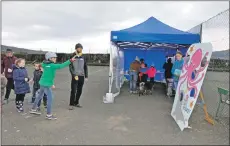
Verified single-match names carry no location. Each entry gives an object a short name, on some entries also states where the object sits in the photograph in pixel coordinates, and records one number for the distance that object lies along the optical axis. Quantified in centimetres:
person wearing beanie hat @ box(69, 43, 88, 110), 447
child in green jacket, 381
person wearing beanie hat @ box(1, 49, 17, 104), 479
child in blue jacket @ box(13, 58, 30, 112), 410
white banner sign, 338
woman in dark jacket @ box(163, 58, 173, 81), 694
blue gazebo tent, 540
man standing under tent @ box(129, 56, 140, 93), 679
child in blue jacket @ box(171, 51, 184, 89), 487
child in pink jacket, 714
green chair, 379
